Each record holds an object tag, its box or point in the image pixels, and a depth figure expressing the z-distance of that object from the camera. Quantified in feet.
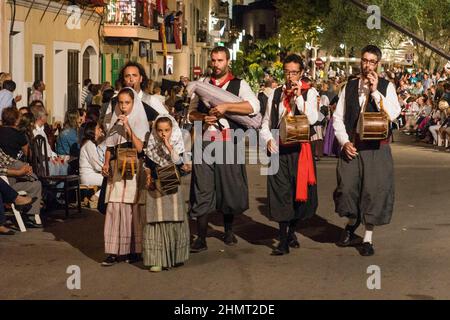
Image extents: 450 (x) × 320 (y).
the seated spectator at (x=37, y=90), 66.74
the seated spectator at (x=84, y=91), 80.61
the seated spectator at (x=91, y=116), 48.76
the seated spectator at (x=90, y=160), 45.16
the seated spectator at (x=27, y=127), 40.34
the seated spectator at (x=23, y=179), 39.06
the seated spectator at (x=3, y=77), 58.49
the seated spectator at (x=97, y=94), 70.87
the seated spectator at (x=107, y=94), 51.81
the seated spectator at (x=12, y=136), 39.47
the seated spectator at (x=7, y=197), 37.58
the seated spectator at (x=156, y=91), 73.39
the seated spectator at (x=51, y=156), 45.21
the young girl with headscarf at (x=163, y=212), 30.42
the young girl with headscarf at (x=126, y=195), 31.40
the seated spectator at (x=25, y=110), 43.75
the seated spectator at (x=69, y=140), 48.57
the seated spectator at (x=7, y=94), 55.96
